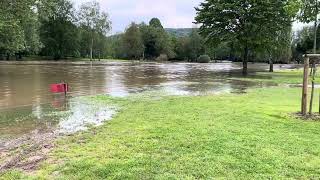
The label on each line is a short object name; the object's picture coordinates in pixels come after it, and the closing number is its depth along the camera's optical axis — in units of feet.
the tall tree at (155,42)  232.51
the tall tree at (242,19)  75.80
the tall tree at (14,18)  59.12
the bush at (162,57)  228.52
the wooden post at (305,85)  22.47
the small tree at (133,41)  222.54
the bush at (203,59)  222.07
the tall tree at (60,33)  177.68
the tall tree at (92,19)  188.67
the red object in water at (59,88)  37.87
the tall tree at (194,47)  238.39
